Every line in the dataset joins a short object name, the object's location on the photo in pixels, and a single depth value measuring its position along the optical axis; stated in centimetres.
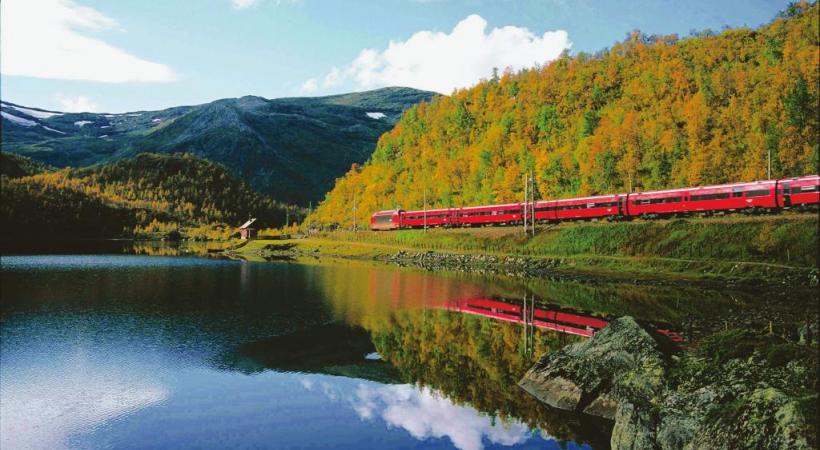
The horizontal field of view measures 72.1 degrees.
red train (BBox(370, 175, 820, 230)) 6334
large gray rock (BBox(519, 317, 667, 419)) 2019
